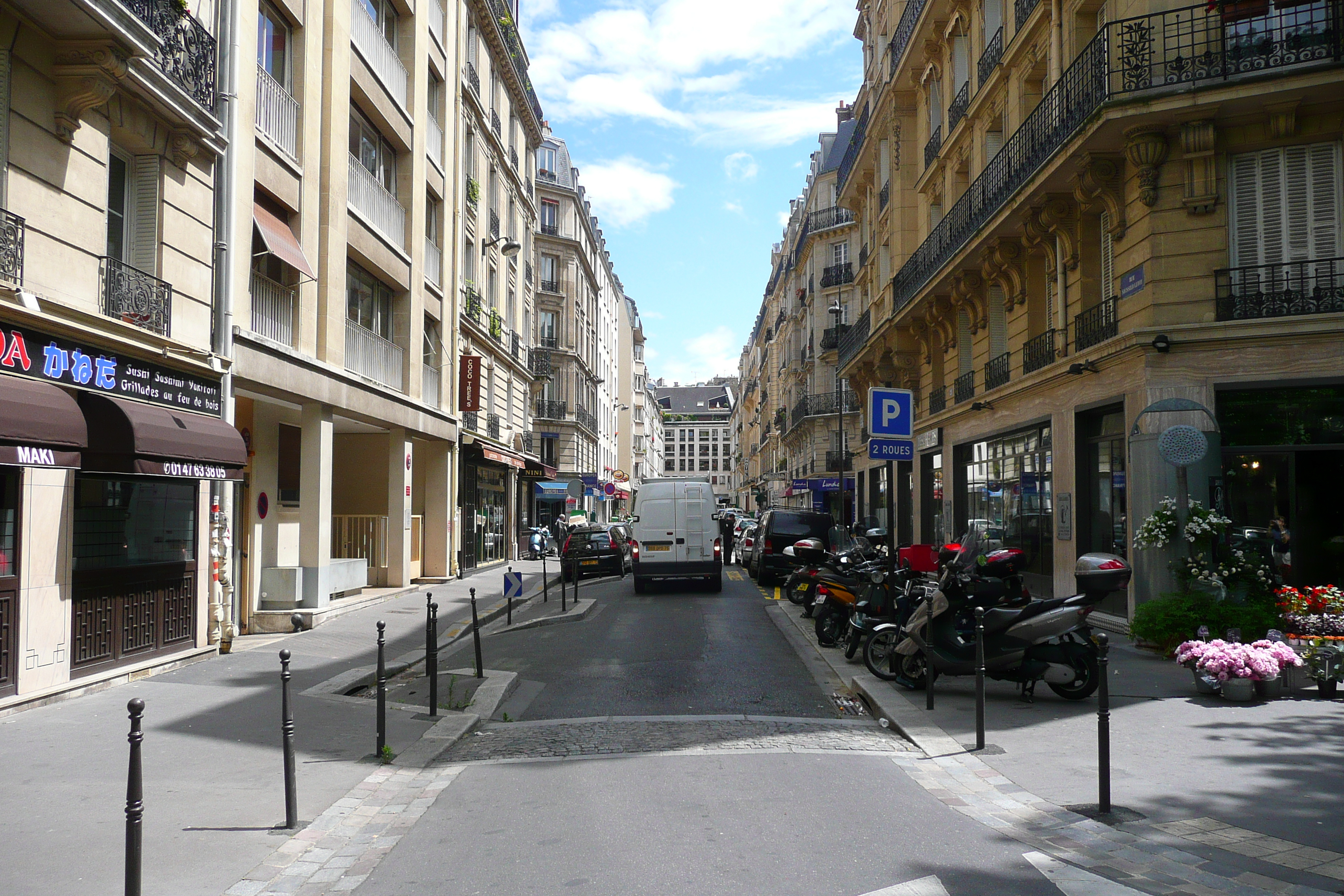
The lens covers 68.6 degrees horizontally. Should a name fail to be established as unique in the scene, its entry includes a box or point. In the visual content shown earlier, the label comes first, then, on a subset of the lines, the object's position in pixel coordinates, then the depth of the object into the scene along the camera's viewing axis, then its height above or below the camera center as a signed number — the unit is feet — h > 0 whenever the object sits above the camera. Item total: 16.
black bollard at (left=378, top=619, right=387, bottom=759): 25.03 -5.34
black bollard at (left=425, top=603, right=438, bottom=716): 29.81 -5.11
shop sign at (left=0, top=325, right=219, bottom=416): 28.55 +4.15
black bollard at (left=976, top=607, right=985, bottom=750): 24.84 -4.99
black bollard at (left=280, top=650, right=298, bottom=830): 19.04 -5.27
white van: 72.69 -3.11
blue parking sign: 41.34 +3.43
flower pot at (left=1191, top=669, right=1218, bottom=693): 30.12 -5.84
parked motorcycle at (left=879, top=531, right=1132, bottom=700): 30.14 -4.18
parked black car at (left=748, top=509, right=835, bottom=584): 78.84 -3.07
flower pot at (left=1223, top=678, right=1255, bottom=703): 29.30 -5.83
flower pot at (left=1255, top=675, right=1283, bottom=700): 29.63 -5.87
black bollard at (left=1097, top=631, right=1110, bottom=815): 19.30 -4.93
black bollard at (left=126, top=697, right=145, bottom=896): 13.61 -4.34
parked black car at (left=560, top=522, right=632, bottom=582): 93.20 -5.29
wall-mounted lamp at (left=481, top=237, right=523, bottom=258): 106.52 +27.33
